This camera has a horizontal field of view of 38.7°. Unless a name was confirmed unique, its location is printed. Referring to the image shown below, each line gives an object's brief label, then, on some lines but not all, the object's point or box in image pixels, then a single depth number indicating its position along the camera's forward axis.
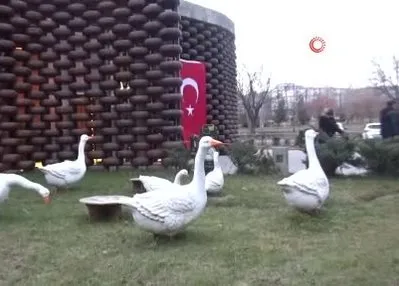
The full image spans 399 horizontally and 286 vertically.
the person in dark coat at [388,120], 11.98
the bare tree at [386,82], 37.47
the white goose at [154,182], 6.68
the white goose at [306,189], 6.08
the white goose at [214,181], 8.02
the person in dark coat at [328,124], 11.98
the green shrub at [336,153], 10.43
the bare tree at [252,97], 41.31
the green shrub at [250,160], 11.17
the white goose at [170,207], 5.14
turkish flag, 13.77
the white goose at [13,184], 6.61
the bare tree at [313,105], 45.22
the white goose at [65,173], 8.45
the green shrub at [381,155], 10.13
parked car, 25.17
